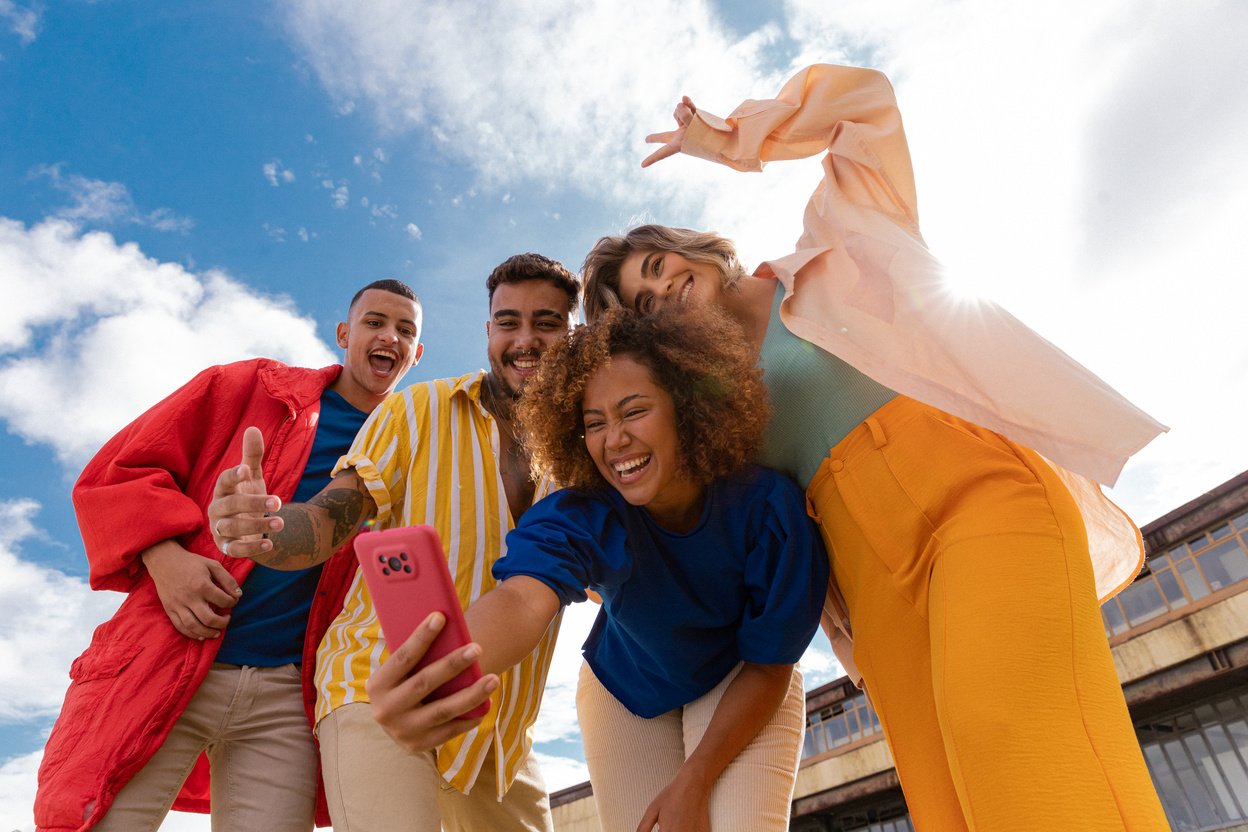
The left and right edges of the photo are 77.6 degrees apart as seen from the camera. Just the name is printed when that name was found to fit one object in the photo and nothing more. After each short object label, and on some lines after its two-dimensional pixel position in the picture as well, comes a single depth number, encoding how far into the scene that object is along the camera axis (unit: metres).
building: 15.73
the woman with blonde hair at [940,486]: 1.62
